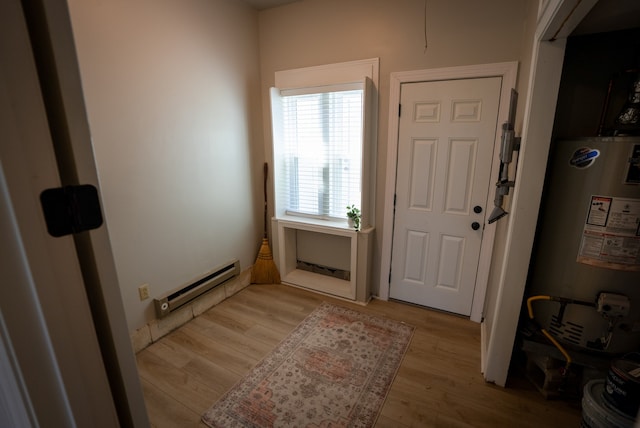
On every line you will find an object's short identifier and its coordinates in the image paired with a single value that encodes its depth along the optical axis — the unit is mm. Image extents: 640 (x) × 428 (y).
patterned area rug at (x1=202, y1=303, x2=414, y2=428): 1686
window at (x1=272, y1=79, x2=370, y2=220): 2773
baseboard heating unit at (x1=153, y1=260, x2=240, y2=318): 2326
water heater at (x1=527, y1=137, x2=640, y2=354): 1423
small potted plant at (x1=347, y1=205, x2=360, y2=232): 2812
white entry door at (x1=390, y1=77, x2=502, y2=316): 2312
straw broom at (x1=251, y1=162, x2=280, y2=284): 3254
